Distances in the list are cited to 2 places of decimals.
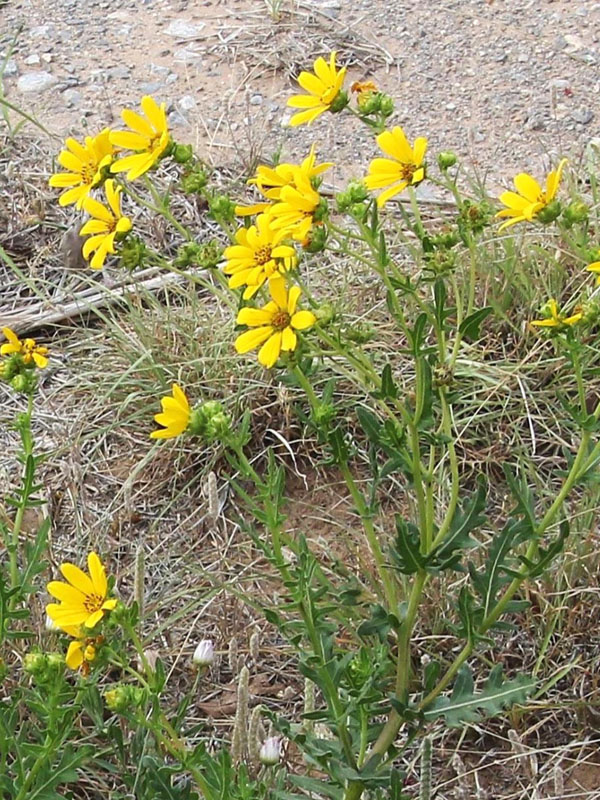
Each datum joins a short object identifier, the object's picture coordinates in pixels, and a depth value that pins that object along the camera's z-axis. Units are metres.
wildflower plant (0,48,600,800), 1.37
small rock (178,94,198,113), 3.66
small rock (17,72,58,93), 3.77
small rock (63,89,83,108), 3.69
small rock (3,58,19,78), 3.84
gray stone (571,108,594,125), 3.49
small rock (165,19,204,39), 4.03
